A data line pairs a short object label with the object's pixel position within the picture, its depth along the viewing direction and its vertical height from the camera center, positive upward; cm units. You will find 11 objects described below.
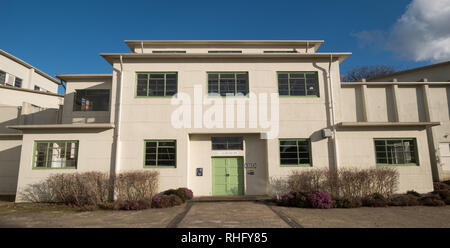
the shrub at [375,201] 984 -152
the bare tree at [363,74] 3791 +1377
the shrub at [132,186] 1070 -93
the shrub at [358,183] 1057 -87
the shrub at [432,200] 987 -153
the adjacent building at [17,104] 1405 +531
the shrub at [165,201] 993 -148
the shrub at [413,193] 1078 -135
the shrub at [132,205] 969 -158
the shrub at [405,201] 995 -154
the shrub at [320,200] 952 -143
